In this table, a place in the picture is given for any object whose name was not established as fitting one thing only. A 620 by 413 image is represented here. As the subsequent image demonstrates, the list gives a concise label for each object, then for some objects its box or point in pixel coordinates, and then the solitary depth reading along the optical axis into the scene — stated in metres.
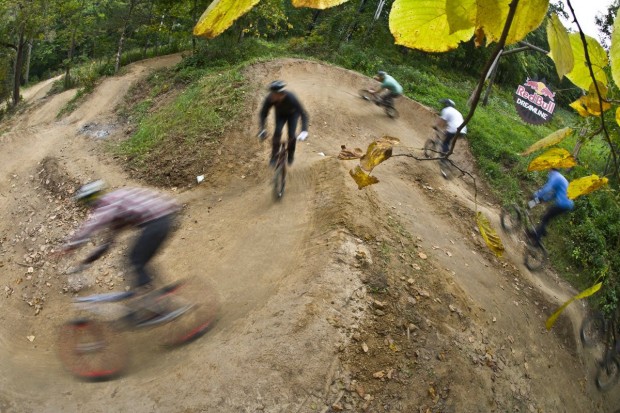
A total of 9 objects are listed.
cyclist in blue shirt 8.06
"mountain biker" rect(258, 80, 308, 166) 7.17
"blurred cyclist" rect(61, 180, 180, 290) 4.86
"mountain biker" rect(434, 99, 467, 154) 9.77
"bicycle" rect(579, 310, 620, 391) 7.85
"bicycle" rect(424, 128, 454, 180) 10.45
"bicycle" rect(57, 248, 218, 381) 5.04
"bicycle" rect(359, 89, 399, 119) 12.94
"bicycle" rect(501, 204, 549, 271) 8.91
